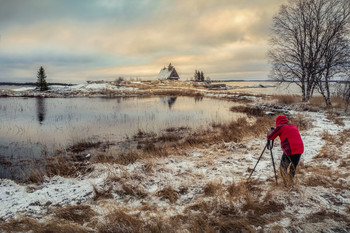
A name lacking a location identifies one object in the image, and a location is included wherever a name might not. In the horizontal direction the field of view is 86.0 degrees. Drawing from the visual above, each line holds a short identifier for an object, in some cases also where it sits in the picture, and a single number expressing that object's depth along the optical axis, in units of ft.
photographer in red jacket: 15.25
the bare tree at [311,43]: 55.83
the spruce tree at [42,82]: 156.49
